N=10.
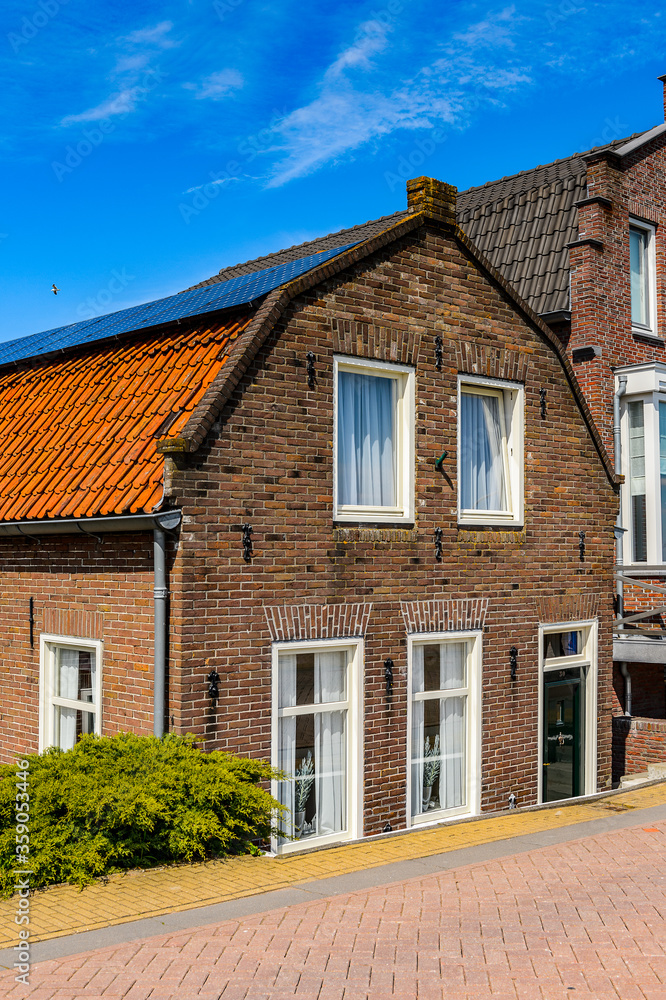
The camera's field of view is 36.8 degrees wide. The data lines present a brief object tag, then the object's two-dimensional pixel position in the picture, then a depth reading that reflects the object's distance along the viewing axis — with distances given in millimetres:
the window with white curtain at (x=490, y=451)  11727
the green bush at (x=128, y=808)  7141
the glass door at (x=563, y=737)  12711
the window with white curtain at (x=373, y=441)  10477
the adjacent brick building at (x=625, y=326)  15727
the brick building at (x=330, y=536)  9211
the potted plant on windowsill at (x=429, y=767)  11078
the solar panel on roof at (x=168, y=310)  10579
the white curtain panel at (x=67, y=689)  10250
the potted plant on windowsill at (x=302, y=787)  9961
